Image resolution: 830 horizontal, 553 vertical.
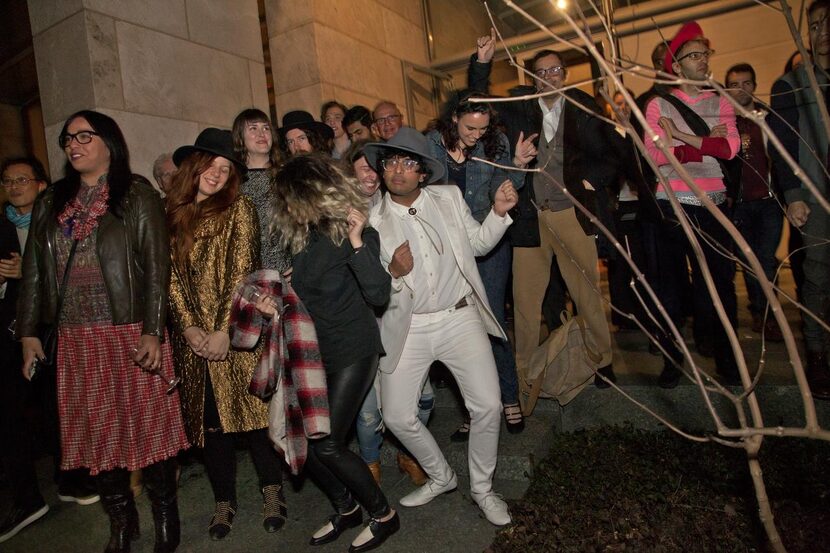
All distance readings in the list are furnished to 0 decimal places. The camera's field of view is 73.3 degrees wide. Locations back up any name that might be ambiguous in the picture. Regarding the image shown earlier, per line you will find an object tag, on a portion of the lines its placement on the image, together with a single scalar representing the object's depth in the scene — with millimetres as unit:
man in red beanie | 3688
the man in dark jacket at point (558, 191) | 3990
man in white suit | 3203
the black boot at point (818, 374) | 3627
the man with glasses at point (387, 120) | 5039
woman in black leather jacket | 3102
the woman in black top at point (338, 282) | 2982
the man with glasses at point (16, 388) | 3793
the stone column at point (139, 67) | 5316
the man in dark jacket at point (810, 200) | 3654
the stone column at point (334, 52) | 7547
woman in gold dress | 3264
